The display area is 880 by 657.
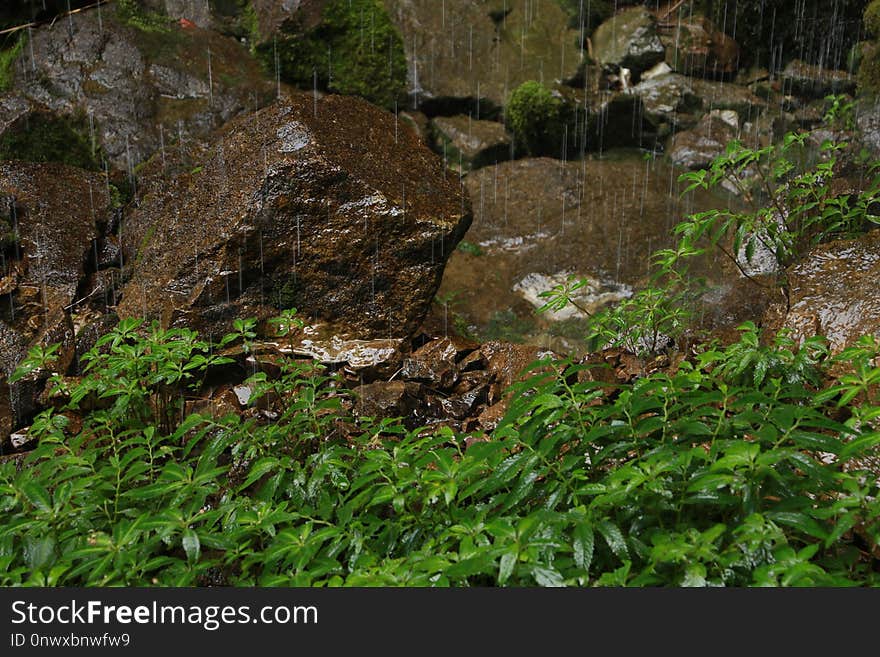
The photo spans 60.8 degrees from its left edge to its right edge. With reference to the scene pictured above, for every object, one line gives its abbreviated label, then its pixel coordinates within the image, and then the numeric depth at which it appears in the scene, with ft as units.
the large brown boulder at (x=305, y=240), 17.70
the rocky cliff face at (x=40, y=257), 17.34
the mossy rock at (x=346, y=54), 30.73
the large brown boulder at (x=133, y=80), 26.68
